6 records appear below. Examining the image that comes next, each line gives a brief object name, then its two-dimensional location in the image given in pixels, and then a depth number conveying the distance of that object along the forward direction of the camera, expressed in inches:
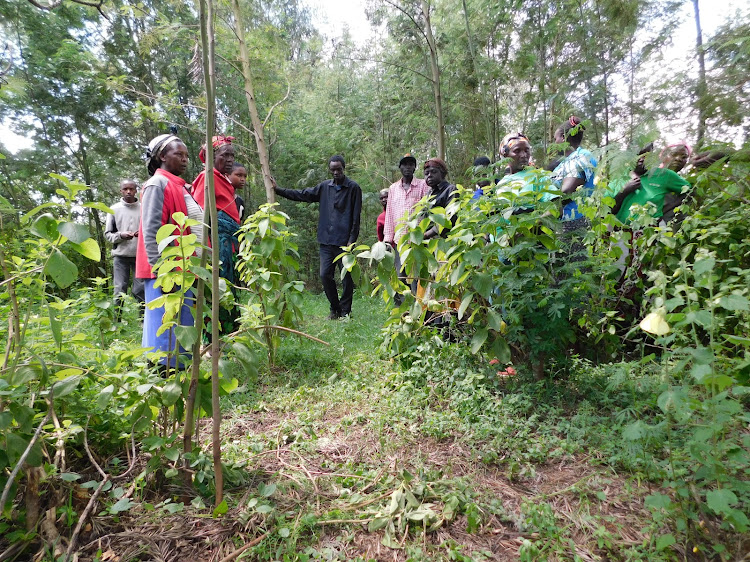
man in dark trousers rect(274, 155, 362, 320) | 198.7
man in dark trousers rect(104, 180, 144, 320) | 183.3
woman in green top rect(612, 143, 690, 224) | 119.8
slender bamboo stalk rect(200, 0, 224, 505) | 50.8
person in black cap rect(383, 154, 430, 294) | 181.9
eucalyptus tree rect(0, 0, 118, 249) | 295.1
